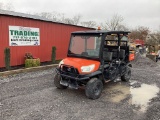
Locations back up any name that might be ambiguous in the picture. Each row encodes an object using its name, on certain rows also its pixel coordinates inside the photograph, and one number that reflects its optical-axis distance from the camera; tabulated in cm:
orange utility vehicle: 359
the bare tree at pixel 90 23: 3093
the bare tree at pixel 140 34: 2412
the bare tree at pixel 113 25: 2653
